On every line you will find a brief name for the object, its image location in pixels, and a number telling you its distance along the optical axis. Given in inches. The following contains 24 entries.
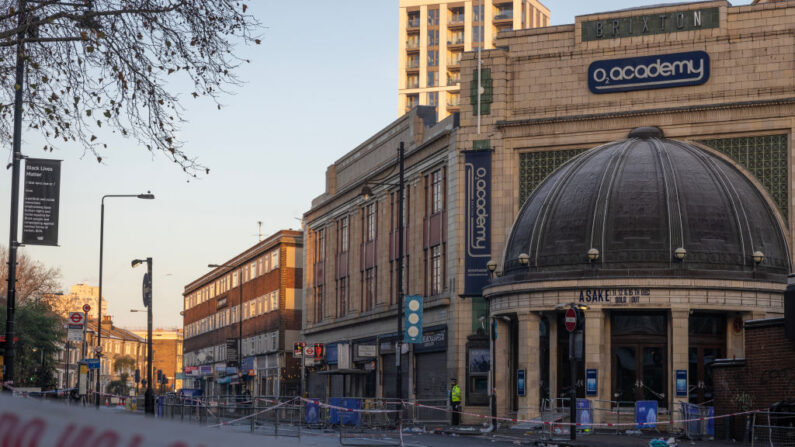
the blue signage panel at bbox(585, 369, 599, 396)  1577.3
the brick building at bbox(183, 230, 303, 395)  3356.3
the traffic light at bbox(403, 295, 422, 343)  1820.9
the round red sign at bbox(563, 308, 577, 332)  1165.1
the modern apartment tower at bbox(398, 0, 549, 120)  5118.1
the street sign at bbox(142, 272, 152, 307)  2011.6
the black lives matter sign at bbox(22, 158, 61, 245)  937.5
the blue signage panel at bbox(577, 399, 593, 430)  1483.8
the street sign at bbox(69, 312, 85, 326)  1801.2
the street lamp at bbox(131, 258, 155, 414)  1680.6
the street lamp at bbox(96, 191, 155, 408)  2394.9
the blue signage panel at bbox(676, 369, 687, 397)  1545.3
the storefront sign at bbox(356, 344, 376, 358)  2364.7
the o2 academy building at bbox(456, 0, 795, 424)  1598.2
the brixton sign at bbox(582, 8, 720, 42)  1856.5
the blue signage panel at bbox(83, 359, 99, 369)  1924.1
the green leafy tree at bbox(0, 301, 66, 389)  2768.2
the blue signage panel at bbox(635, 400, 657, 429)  1434.5
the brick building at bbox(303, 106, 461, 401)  2087.8
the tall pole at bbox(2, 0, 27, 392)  979.3
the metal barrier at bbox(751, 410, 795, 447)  989.2
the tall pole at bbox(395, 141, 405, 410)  1594.5
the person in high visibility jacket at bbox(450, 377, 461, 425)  1702.0
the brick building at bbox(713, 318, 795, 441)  1133.1
